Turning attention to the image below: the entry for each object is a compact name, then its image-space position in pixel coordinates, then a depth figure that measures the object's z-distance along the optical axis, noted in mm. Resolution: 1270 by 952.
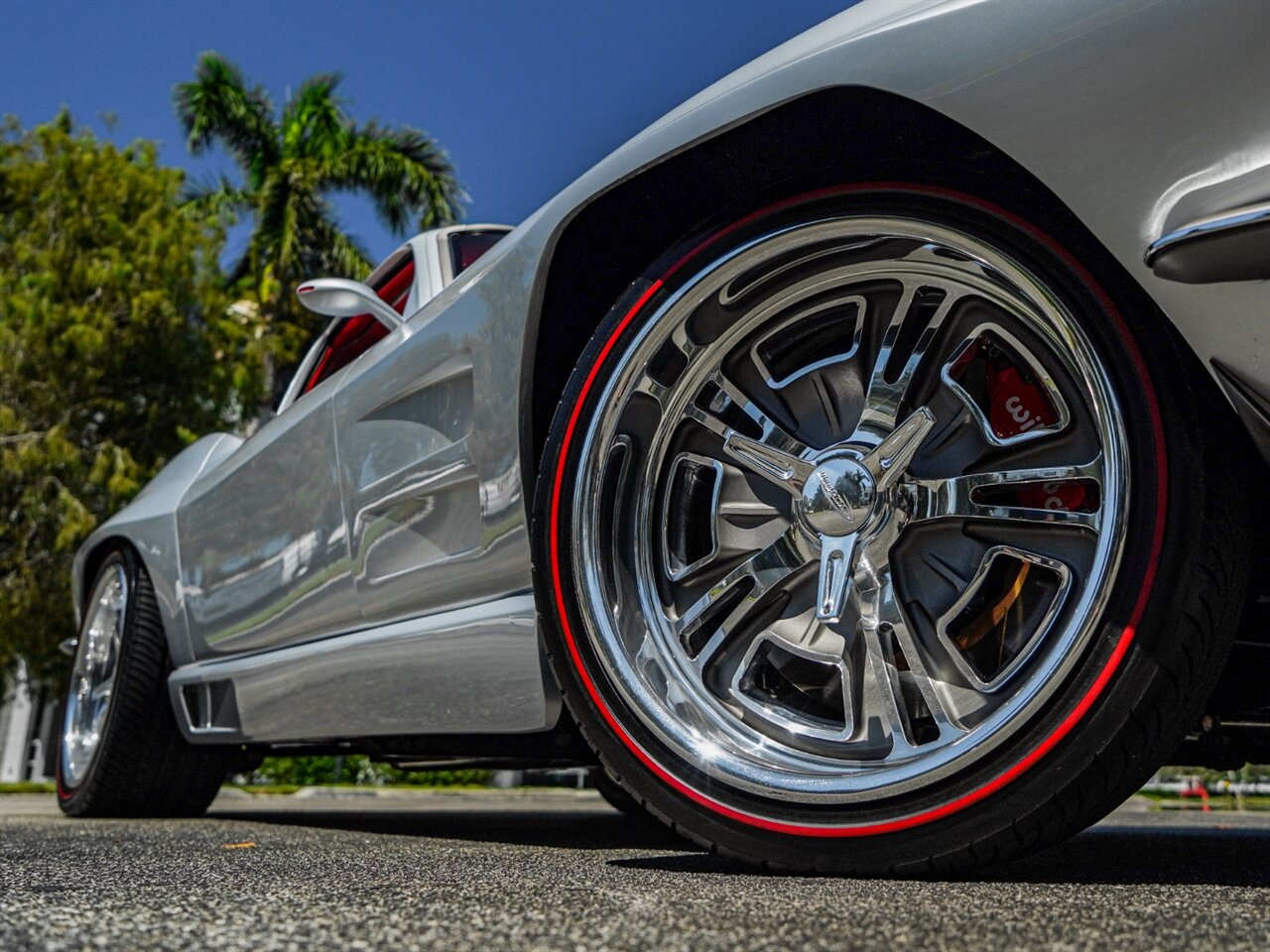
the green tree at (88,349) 15297
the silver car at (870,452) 1420
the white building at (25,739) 22422
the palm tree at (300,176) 17766
